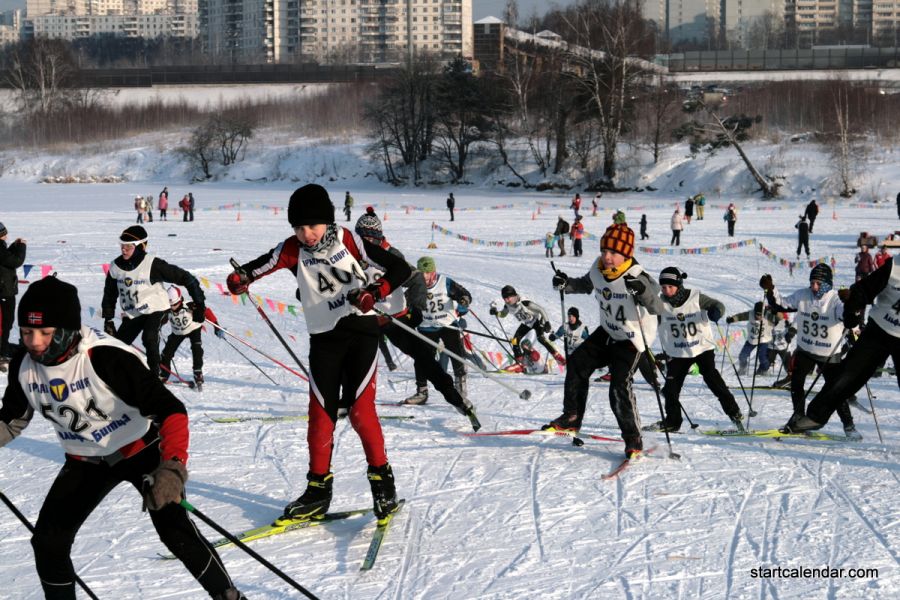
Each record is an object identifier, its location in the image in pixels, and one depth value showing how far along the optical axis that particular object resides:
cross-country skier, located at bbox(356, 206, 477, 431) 8.07
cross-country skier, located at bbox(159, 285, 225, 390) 10.53
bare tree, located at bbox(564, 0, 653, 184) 53.06
